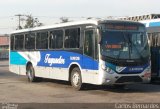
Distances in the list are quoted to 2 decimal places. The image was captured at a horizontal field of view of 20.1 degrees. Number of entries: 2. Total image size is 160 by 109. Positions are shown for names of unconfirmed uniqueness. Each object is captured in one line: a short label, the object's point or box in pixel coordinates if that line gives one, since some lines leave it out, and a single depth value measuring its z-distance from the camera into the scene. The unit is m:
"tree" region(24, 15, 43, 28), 98.15
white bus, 16.84
